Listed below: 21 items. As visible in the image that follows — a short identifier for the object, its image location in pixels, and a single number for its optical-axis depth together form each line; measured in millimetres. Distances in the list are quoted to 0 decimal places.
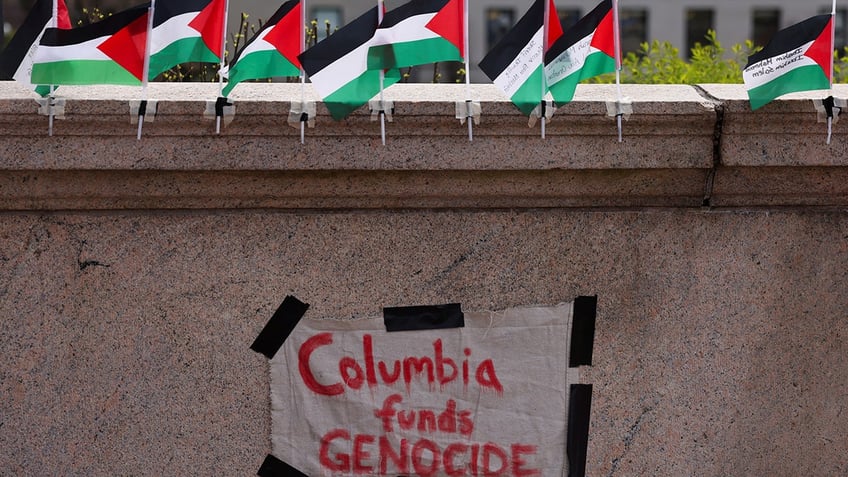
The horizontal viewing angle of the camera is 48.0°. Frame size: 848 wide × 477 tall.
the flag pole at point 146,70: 2818
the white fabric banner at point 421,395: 3135
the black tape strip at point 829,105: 2982
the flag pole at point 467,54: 2881
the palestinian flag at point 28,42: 2848
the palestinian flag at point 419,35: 2842
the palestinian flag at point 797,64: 2932
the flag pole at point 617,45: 2896
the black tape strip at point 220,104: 2838
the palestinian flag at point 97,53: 2766
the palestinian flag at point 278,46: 2887
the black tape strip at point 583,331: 3166
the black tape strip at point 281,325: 3094
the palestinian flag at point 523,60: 2904
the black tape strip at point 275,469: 3170
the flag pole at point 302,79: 2871
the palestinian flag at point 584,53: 2893
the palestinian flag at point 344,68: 2830
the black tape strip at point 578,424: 3213
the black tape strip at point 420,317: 3121
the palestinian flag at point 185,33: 2861
